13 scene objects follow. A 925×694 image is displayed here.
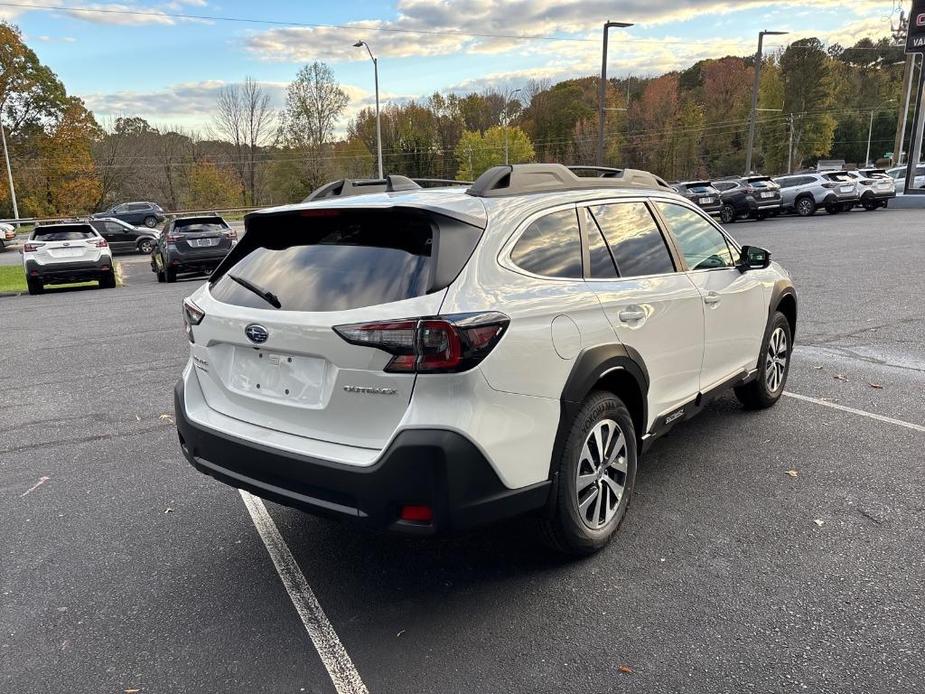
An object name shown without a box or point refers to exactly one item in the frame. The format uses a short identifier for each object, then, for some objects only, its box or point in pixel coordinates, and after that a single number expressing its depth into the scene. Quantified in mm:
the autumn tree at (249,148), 60406
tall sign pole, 25781
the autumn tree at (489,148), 82912
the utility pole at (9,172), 38625
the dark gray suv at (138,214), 37500
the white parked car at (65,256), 14820
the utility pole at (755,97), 37281
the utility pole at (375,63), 35812
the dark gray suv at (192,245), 16453
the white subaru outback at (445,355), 2539
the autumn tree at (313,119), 59688
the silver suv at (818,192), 27500
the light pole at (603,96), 30292
